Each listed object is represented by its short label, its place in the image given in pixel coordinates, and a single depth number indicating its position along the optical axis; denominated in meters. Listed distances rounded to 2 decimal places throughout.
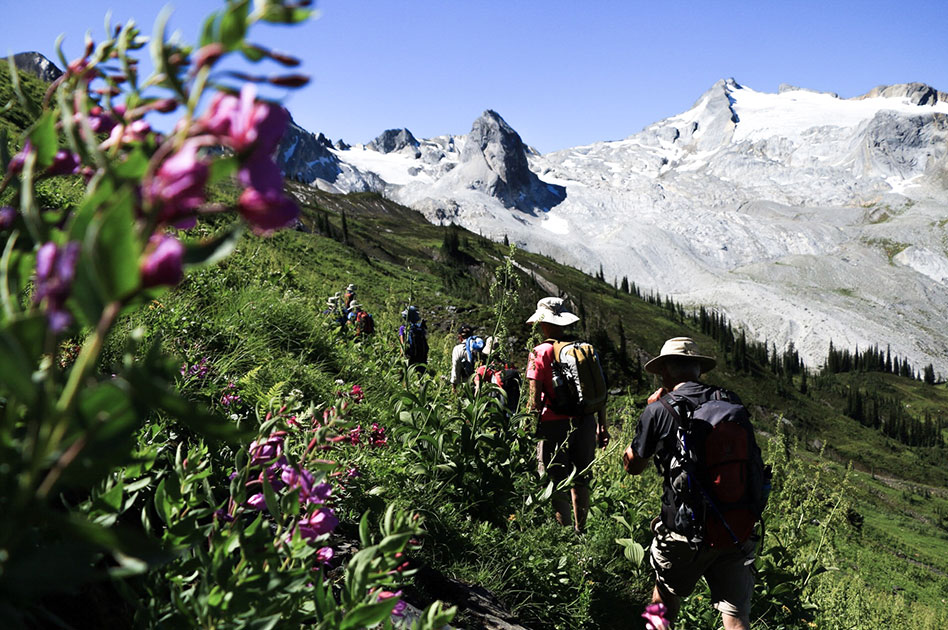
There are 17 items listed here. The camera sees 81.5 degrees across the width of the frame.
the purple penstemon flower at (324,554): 1.95
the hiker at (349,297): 9.80
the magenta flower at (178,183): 0.67
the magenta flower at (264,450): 1.80
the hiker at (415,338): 7.70
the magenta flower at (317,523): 1.71
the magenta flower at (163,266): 0.64
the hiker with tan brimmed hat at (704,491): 3.74
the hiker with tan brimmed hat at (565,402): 5.31
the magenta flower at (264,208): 0.71
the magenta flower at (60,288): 0.64
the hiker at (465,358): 7.28
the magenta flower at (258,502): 1.72
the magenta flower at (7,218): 0.98
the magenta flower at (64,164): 1.02
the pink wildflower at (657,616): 2.50
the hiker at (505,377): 5.80
